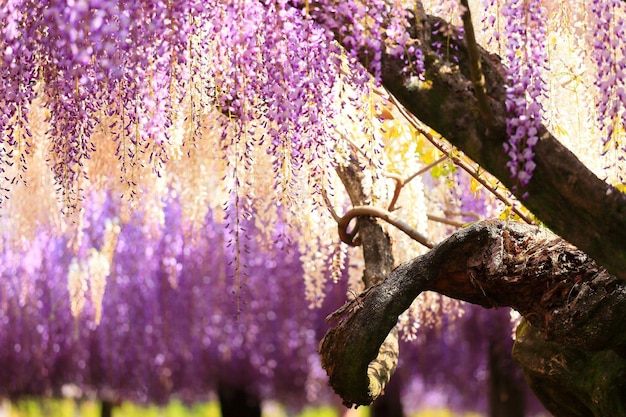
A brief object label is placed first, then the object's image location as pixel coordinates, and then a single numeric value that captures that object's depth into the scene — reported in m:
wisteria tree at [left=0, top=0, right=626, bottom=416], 4.46
